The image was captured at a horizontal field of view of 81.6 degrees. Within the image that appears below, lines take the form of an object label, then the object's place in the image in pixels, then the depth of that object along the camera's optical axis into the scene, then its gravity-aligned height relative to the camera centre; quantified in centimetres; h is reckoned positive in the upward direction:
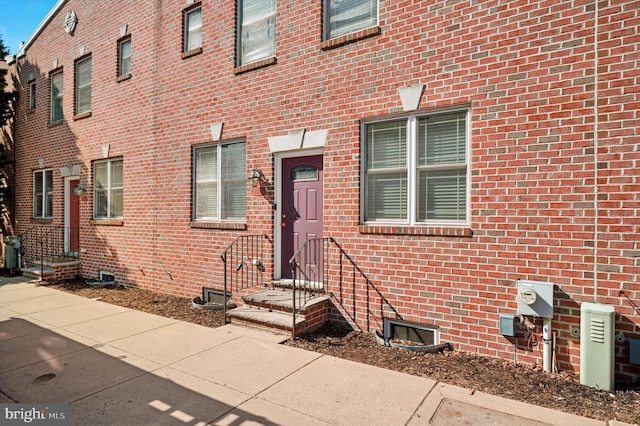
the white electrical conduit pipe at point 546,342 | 401 -145
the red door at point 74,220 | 1033 -35
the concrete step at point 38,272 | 933 -166
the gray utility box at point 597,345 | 359 -134
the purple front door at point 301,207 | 596 +2
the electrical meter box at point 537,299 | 398 -97
